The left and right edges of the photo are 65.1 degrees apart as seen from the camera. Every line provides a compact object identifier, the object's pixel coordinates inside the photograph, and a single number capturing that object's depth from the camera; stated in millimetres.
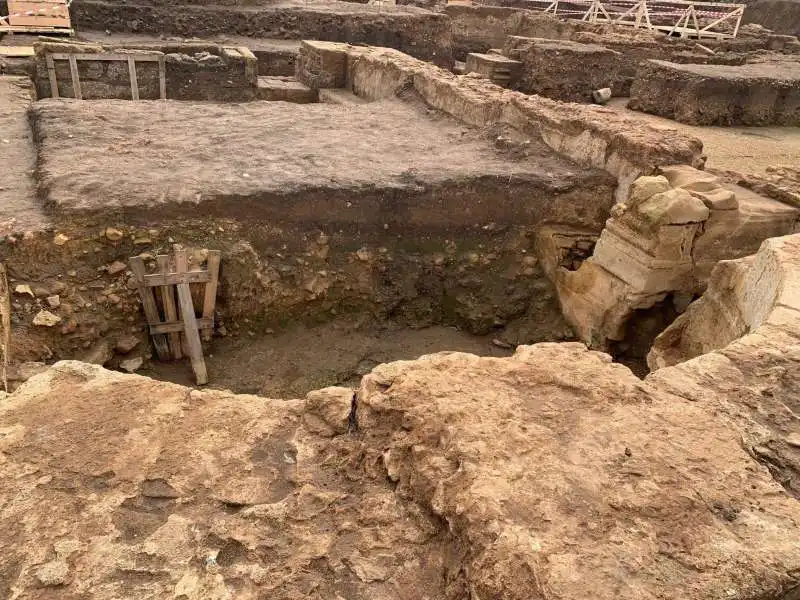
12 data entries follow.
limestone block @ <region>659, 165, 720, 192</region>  4754
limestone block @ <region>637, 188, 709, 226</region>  4352
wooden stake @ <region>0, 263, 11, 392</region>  3885
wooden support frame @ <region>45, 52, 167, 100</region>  8062
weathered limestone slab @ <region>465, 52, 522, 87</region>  10805
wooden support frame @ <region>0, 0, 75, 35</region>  10125
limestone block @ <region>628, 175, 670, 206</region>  4535
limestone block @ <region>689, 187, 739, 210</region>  4492
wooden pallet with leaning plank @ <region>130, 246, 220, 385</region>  4598
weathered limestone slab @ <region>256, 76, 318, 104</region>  9578
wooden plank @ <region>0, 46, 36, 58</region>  8609
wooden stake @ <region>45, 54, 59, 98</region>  8008
